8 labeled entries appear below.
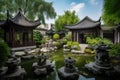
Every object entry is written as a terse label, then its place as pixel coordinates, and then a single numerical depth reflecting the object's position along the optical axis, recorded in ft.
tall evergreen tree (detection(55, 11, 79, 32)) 57.29
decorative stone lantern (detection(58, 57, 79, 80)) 12.07
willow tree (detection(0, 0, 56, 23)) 48.16
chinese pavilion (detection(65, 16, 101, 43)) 35.51
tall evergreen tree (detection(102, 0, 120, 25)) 14.04
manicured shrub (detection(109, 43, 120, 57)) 14.44
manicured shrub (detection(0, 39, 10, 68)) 11.60
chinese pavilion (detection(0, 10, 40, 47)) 27.27
